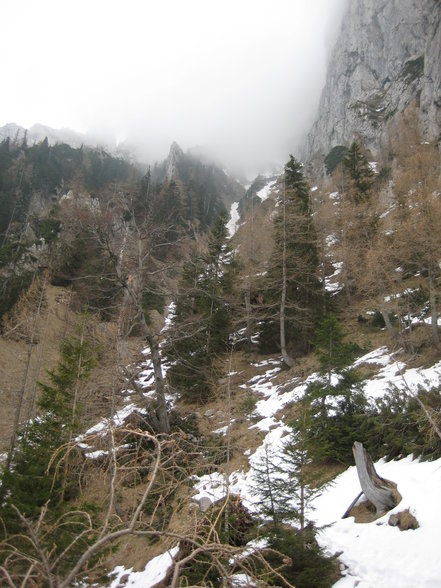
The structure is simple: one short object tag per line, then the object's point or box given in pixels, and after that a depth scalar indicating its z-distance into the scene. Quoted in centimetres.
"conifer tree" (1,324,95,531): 816
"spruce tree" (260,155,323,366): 2150
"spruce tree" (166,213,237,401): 1928
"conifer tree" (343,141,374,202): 2845
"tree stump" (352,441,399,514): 718
